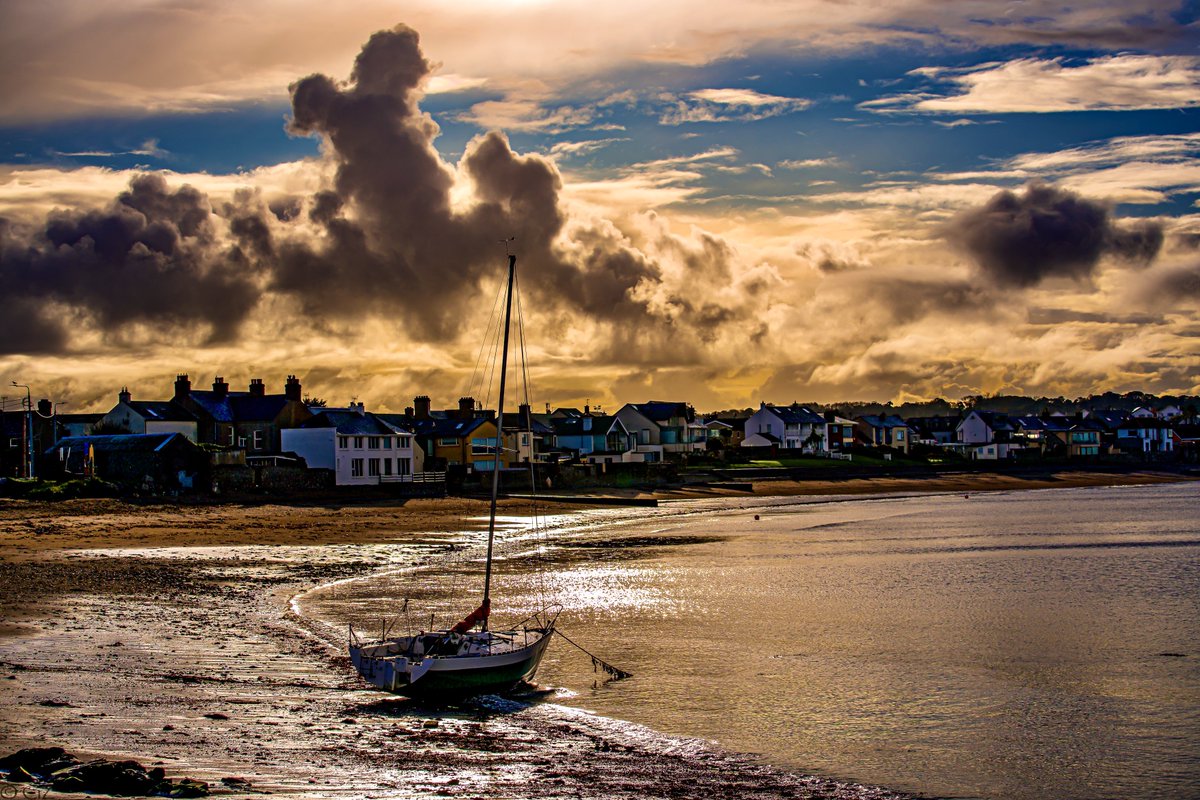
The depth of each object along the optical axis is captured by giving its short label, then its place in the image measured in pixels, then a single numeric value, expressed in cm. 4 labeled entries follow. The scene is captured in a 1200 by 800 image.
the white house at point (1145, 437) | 18675
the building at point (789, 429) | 14988
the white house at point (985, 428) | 17650
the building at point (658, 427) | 13262
